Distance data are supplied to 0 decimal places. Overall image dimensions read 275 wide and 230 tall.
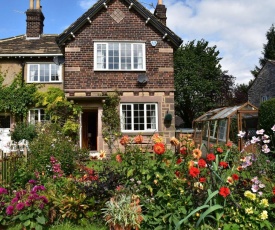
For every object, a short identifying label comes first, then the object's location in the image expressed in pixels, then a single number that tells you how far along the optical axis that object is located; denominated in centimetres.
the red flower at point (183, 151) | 463
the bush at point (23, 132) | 1475
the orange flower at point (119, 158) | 482
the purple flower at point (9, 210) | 423
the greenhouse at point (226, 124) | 1404
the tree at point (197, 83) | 3403
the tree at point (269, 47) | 4344
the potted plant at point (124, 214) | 421
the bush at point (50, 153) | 768
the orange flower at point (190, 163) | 426
